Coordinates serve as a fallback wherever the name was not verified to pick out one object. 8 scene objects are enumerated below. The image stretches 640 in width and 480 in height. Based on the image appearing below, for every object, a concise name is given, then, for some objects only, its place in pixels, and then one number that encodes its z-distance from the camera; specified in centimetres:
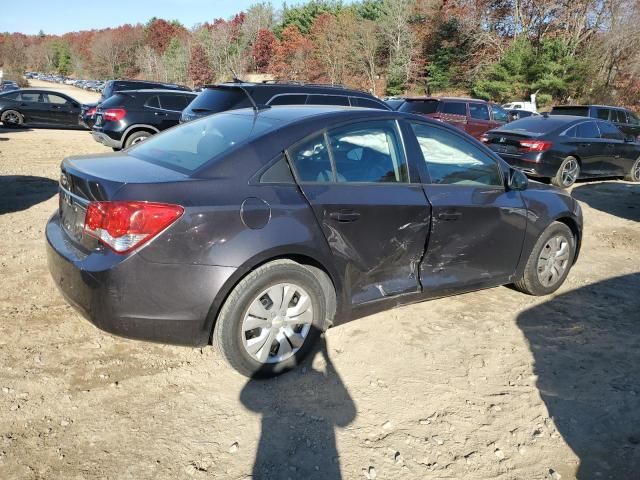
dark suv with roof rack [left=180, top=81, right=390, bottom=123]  889
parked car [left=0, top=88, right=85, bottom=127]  1855
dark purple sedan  278
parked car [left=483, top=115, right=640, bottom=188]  992
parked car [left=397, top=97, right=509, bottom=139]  1423
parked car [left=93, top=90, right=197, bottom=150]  1113
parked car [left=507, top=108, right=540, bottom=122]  1672
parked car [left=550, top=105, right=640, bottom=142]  1412
